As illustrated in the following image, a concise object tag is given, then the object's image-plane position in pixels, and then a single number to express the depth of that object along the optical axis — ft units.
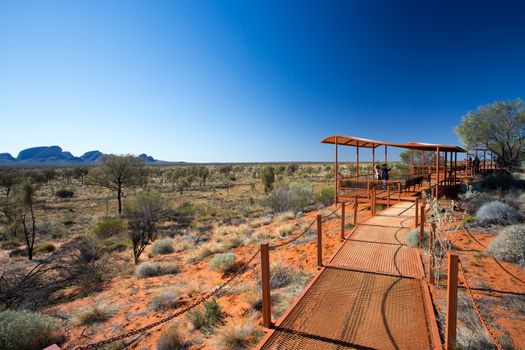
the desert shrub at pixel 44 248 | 44.59
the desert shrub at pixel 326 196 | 60.53
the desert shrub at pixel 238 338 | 13.33
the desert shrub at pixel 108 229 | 47.65
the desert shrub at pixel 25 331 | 14.84
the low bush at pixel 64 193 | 103.80
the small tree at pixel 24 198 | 49.80
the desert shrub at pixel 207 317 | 16.12
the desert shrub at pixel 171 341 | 14.26
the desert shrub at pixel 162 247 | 38.83
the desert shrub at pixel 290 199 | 60.64
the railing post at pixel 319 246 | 20.13
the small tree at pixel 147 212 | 40.65
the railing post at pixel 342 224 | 25.90
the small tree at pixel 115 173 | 86.38
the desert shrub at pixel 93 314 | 19.40
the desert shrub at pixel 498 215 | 28.50
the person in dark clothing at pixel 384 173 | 46.88
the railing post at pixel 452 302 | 10.71
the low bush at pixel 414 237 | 23.19
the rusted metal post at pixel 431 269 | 16.17
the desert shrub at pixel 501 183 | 51.93
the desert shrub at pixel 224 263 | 27.17
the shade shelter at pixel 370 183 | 42.04
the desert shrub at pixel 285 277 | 20.23
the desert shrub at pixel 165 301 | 20.29
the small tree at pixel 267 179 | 100.42
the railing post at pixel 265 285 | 13.43
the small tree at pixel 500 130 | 69.15
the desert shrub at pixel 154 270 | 29.14
